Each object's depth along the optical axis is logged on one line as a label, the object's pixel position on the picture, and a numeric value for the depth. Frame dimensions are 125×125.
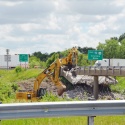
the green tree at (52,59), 103.90
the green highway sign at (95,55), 90.93
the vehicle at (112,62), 116.23
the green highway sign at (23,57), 111.43
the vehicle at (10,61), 153.84
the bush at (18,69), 104.75
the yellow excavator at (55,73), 46.75
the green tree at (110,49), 156.75
